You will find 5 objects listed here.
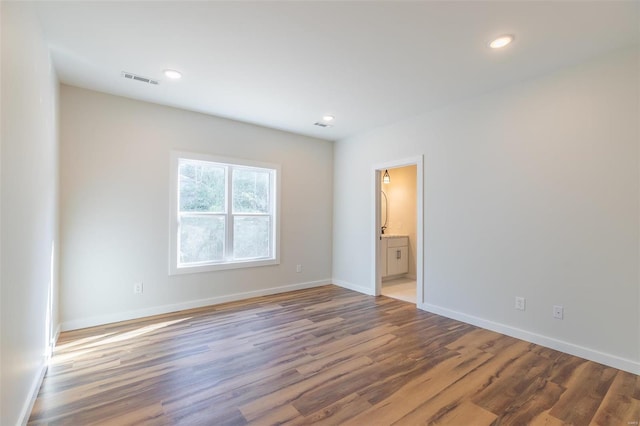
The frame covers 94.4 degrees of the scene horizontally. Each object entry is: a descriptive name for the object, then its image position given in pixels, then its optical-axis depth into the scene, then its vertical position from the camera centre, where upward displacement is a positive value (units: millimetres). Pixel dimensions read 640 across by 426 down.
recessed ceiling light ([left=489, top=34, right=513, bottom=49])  2307 +1381
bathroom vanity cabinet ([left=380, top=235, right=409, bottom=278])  5543 -795
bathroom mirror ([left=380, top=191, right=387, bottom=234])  6344 +66
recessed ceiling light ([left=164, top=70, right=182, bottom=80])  2919 +1387
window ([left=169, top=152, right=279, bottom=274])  3971 -9
